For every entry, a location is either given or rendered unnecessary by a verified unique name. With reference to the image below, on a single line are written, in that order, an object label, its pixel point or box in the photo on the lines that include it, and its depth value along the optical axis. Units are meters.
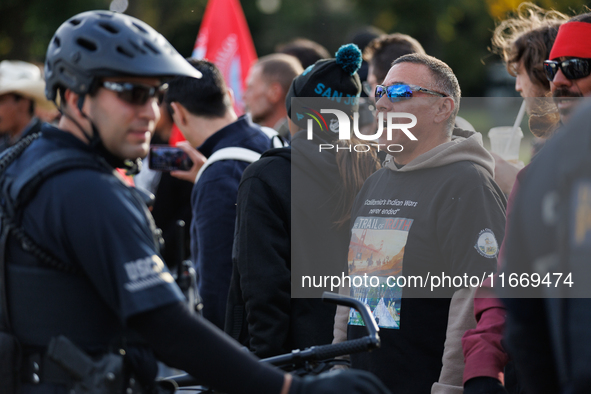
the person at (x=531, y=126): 5.09
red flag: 17.45
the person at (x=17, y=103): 15.75
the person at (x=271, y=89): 12.41
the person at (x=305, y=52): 15.15
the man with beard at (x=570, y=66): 6.46
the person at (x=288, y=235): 7.16
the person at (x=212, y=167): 8.55
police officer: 3.86
